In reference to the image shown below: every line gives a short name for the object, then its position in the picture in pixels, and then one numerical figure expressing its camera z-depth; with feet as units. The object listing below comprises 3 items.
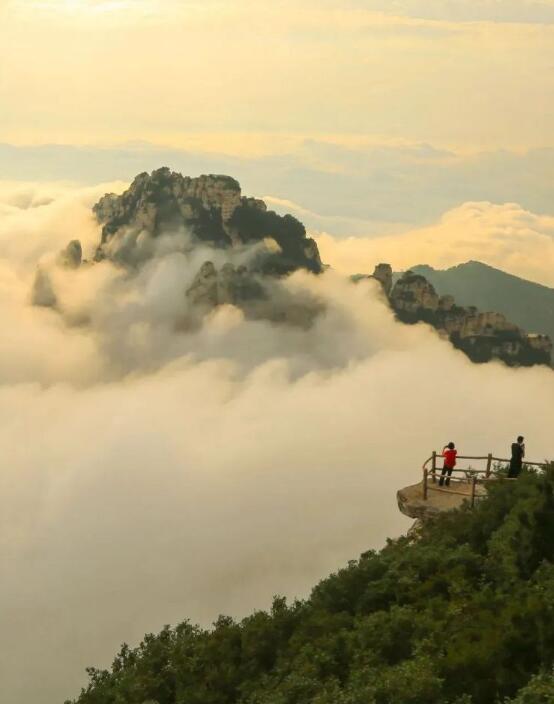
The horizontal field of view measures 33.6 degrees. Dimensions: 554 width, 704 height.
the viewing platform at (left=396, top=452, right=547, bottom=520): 102.53
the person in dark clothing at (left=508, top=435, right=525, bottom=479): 96.58
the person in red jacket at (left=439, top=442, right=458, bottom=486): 107.24
